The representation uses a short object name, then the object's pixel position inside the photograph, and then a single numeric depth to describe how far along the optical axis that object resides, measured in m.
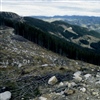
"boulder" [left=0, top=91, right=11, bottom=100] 7.74
